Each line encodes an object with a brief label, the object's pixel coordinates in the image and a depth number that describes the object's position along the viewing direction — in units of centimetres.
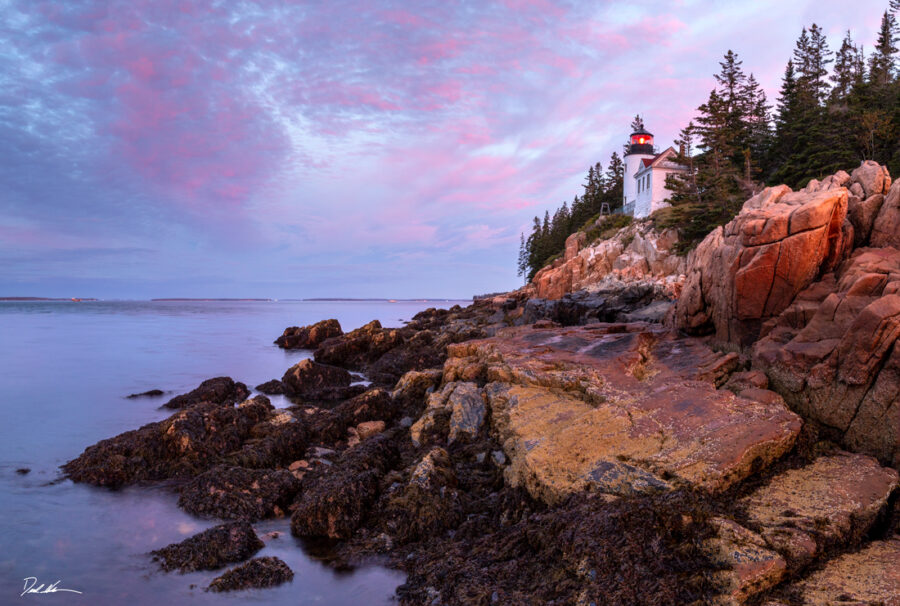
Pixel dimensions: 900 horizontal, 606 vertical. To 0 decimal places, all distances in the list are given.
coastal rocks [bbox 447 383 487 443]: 898
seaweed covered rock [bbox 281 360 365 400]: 1652
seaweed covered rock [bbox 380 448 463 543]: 661
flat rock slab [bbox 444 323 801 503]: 575
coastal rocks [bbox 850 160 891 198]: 964
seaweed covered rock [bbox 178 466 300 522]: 788
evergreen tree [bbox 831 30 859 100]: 4767
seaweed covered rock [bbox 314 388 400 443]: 1115
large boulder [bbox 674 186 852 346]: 878
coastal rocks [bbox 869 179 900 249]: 883
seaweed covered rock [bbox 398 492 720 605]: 442
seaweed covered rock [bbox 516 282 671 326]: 2372
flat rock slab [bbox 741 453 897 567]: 457
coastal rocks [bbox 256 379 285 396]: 1748
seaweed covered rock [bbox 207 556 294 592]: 593
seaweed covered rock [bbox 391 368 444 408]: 1276
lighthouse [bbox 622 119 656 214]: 5752
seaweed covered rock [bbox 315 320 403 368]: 2347
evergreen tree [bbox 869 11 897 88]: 4685
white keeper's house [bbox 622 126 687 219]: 5000
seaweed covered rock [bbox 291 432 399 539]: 705
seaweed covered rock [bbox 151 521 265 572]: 636
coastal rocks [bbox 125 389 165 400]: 1700
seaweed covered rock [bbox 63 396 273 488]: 943
